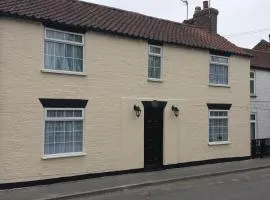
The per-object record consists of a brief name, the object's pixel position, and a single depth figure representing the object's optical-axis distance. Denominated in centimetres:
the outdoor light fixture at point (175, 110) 1097
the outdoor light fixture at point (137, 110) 1014
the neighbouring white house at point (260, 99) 1493
